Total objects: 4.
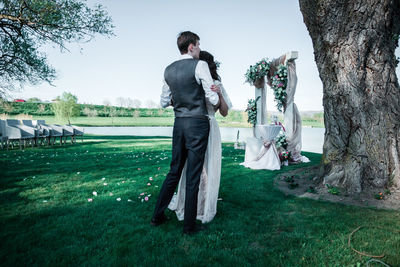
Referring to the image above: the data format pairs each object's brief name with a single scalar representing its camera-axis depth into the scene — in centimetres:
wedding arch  691
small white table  669
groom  227
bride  260
